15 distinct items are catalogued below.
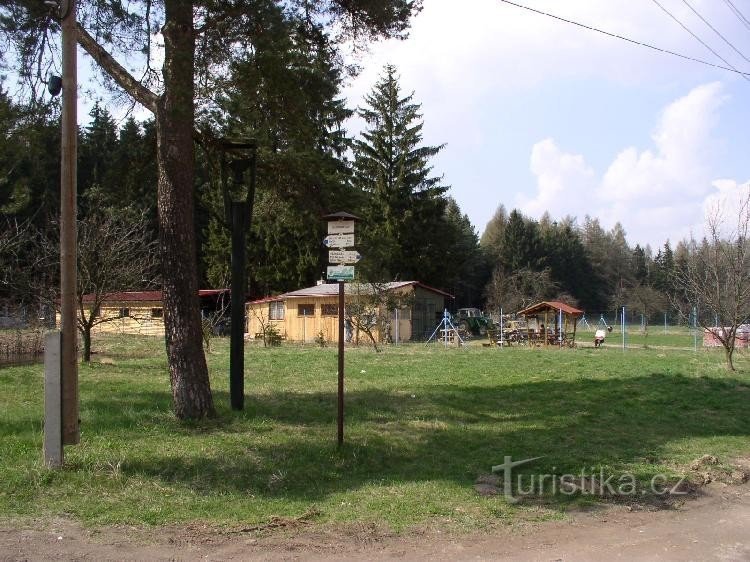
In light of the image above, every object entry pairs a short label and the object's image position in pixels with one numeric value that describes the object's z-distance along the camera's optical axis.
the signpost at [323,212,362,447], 8.31
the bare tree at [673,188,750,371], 17.81
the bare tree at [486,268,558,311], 51.75
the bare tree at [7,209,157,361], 19.57
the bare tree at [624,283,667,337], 59.22
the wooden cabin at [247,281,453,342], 36.09
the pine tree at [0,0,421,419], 9.69
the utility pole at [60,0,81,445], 7.34
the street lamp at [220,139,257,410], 10.91
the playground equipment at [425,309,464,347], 31.43
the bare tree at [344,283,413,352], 28.86
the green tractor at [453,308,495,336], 44.16
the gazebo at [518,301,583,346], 31.92
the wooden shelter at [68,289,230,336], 35.34
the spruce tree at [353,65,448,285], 49.22
